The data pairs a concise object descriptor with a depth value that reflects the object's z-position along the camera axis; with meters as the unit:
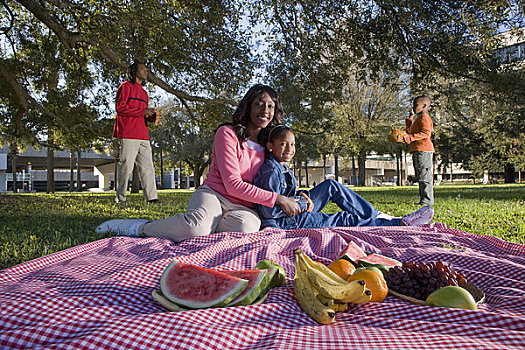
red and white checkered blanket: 1.32
